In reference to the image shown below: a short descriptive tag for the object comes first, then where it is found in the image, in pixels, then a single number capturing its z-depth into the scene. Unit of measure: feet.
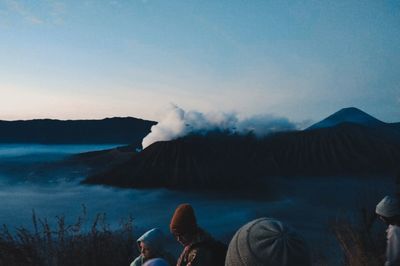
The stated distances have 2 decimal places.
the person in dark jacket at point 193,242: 6.93
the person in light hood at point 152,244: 8.52
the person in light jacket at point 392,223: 8.84
